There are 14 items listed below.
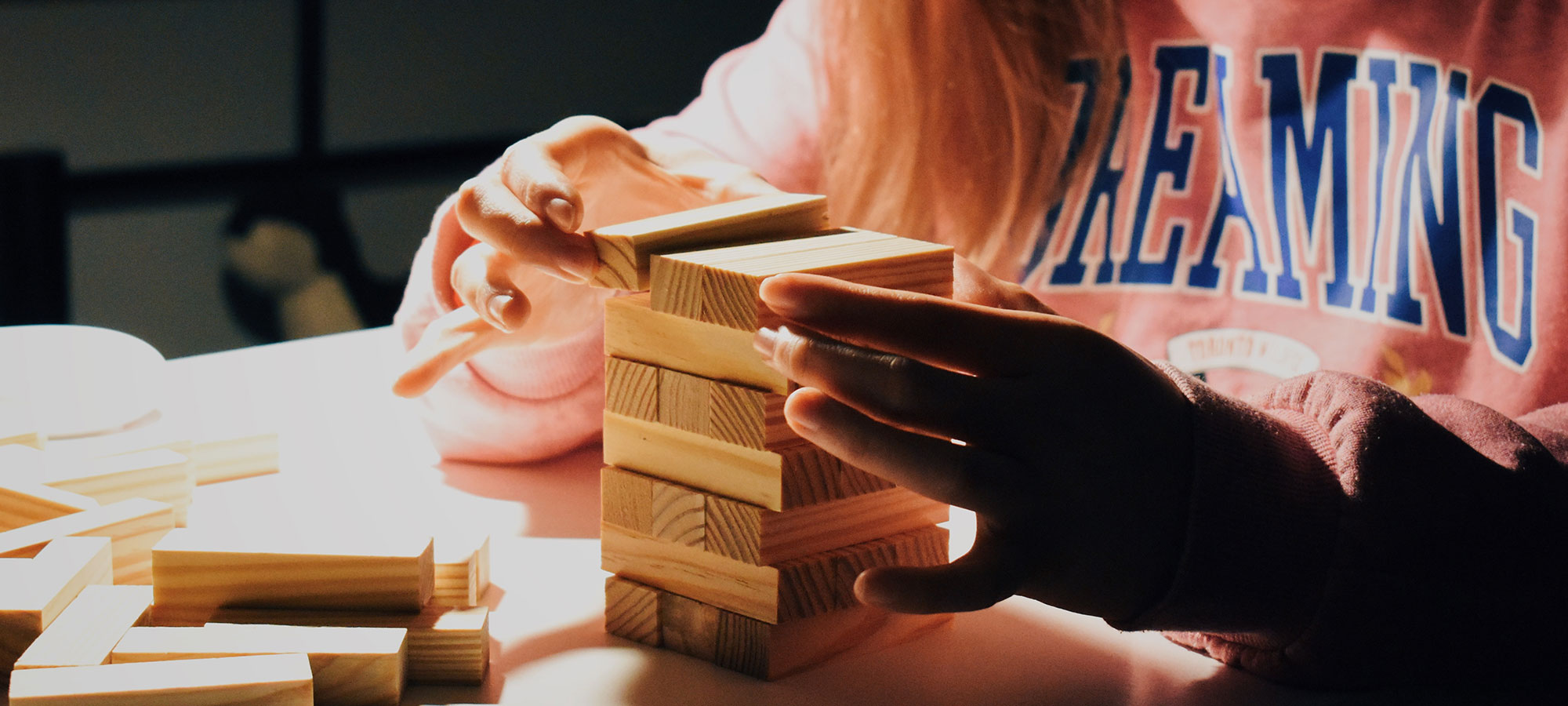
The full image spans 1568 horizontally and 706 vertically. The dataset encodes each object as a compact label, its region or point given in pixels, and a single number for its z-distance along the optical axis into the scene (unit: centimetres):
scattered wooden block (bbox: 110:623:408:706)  63
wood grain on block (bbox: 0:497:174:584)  75
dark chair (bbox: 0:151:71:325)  271
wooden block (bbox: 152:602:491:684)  65
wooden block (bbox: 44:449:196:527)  83
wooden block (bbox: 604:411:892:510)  66
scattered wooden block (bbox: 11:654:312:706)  59
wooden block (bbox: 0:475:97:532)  79
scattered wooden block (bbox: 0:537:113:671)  66
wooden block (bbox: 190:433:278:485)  91
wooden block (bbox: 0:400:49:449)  89
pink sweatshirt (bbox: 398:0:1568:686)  65
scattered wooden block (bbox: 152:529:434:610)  68
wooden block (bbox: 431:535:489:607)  70
